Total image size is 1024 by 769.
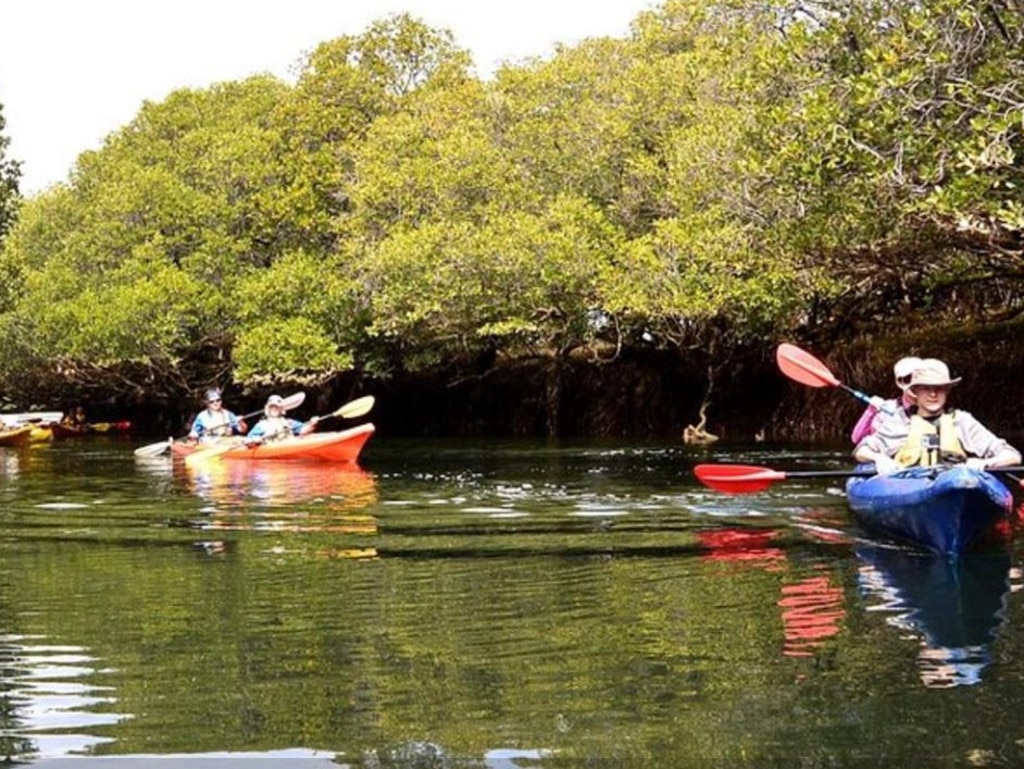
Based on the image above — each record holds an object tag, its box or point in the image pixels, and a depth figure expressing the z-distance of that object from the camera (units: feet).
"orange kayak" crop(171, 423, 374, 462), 60.82
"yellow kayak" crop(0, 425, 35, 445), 94.48
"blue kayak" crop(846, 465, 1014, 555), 25.90
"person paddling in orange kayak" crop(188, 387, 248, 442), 71.58
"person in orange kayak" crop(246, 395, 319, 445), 64.90
